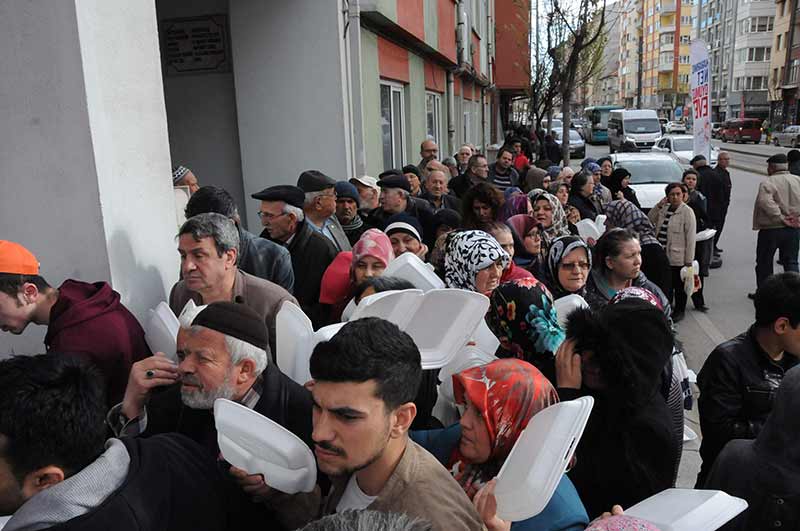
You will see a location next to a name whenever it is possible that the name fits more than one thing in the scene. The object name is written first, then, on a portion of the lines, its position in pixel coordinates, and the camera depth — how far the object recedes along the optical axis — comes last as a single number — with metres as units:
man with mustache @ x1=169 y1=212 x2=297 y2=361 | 2.79
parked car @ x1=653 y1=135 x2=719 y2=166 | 21.26
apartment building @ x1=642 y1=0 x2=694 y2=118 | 83.44
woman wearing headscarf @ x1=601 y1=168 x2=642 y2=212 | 8.47
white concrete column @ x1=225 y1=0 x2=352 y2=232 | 5.88
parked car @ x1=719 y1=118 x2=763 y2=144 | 43.78
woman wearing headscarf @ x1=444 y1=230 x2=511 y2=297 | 3.17
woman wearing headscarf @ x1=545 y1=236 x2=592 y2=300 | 3.55
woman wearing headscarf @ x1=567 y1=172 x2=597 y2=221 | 7.01
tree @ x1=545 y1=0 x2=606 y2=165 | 14.67
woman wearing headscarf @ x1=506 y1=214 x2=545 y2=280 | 4.42
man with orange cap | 2.31
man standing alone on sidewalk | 7.63
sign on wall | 6.04
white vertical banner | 10.51
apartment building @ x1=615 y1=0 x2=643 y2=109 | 95.44
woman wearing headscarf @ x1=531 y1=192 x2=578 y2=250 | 5.25
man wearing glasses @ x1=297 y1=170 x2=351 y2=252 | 4.27
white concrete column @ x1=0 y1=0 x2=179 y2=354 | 2.61
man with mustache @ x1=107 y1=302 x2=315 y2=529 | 2.04
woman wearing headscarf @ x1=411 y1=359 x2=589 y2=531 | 1.74
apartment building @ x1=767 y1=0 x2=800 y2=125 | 50.03
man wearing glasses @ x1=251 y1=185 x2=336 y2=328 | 3.90
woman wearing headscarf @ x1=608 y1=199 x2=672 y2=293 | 5.67
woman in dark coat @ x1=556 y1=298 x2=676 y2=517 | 2.15
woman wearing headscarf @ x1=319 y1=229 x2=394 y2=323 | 3.24
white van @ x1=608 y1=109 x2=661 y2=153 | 31.47
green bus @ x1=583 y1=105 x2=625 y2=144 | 43.44
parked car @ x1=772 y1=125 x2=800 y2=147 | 35.84
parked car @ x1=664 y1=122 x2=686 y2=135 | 43.62
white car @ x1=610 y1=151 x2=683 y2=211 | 11.09
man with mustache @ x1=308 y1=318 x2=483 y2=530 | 1.49
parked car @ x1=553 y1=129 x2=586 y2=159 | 33.50
